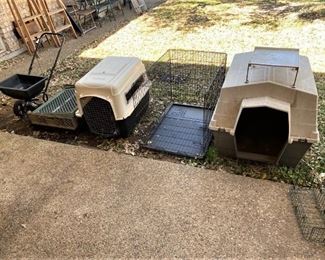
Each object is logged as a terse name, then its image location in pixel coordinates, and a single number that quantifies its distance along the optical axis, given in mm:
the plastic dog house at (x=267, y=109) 2406
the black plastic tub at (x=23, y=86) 3405
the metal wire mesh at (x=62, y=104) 3535
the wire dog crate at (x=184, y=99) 3209
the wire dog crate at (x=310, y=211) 2164
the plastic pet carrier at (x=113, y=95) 2920
